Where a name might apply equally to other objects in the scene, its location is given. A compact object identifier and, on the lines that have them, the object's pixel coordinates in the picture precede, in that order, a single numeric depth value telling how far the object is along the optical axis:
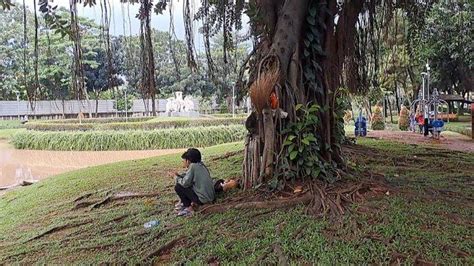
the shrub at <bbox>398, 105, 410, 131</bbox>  14.68
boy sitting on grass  3.90
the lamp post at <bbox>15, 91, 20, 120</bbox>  26.69
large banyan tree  3.97
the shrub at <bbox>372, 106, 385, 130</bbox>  15.05
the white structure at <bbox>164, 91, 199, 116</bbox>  23.89
